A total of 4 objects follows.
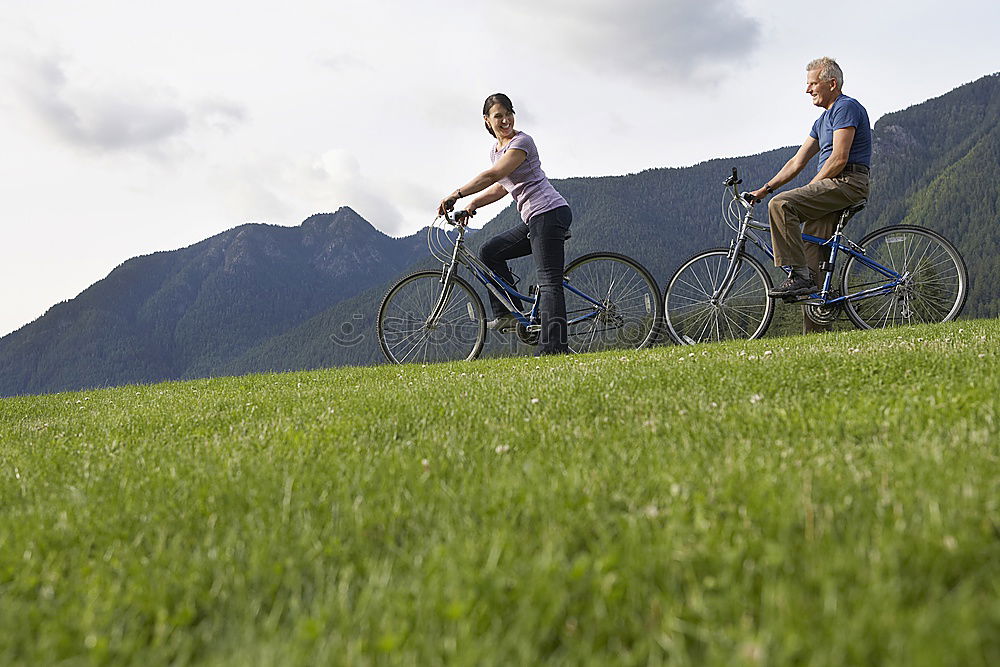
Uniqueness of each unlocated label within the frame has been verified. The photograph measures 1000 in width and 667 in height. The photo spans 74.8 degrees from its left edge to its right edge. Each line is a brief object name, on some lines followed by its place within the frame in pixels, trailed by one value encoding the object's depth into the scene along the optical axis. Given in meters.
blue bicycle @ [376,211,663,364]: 10.21
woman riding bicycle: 9.26
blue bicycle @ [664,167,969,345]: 9.59
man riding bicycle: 8.95
